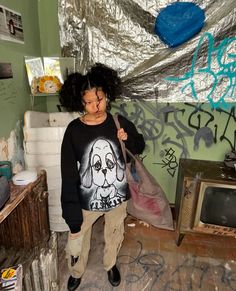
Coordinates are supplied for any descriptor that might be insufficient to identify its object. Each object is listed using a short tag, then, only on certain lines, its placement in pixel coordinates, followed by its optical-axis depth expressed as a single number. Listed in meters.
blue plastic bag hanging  1.48
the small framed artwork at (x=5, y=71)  1.24
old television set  1.50
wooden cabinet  1.22
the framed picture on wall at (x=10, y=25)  1.25
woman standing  1.15
